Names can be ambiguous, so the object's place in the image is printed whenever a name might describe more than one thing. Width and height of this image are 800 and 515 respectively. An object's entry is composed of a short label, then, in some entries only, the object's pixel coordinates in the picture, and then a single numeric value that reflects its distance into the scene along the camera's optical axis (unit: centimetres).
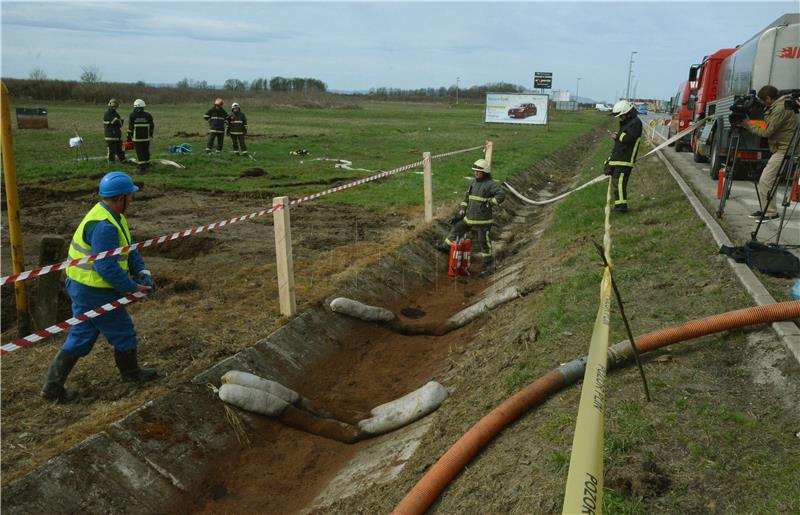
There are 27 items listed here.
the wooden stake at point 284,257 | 693
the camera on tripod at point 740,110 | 953
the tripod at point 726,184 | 968
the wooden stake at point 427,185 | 1187
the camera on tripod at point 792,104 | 918
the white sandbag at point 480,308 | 834
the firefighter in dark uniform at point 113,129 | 1723
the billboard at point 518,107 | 4347
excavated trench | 445
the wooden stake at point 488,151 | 1493
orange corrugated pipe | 384
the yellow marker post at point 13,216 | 596
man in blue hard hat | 507
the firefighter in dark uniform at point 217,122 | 2023
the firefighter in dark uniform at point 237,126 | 2037
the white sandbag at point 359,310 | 789
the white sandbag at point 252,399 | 557
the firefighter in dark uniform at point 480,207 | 979
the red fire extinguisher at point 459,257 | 1036
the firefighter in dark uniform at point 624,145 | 1059
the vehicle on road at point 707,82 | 2106
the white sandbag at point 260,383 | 568
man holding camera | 923
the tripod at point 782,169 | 750
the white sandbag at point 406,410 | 580
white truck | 1380
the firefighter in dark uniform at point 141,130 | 1684
